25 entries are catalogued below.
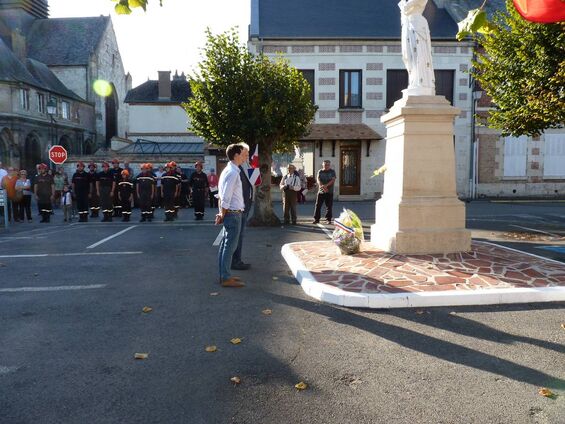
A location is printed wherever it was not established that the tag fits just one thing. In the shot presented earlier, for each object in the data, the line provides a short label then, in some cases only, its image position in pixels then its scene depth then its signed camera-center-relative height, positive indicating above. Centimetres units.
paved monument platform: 493 -117
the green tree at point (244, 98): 1174 +232
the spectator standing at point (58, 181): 1883 +15
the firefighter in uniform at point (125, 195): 1452 -33
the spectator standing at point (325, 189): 1291 -11
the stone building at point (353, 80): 2270 +544
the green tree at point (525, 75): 920 +248
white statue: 730 +224
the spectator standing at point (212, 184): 1820 +4
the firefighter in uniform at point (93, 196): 1510 -40
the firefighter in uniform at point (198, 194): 1468 -30
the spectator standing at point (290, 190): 1303 -14
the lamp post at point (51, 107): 2147 +377
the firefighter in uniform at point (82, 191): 1479 -21
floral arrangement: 712 -79
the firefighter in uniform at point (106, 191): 1466 -21
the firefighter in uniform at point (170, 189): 1423 -13
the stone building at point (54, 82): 2980 +814
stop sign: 1847 +122
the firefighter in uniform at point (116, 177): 1478 +25
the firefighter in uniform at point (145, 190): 1408 -16
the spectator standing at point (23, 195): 1492 -36
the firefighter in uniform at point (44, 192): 1498 -25
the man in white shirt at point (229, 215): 582 -40
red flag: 443 +175
